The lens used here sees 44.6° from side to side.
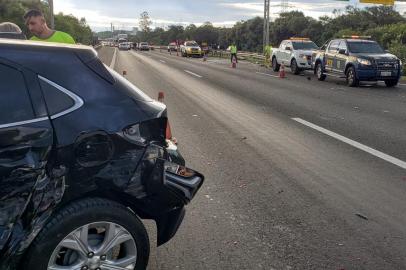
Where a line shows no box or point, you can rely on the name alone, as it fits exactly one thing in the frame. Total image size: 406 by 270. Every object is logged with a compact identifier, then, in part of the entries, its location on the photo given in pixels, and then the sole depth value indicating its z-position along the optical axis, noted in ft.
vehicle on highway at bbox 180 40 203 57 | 180.34
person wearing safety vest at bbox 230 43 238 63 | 131.75
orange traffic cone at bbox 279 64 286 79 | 77.28
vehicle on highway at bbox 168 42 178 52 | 280.27
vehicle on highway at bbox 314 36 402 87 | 60.03
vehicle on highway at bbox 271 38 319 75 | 82.69
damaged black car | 9.77
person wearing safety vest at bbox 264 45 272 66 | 109.35
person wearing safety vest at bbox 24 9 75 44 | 19.43
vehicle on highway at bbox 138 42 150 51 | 302.86
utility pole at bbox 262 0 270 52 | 128.65
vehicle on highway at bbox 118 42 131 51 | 292.61
